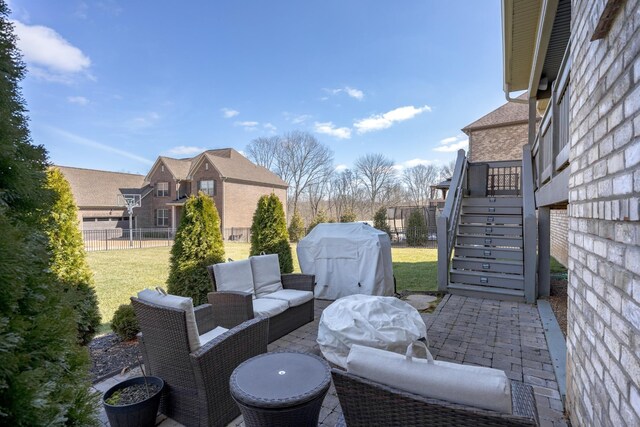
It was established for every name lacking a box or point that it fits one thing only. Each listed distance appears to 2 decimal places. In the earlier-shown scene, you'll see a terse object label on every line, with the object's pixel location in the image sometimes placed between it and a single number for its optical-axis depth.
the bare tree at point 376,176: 33.78
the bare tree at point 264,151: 34.03
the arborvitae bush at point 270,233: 6.60
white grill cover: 6.04
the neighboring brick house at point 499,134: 16.52
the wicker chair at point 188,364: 2.46
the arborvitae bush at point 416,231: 16.91
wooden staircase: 6.28
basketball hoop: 26.40
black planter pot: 2.34
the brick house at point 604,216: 1.22
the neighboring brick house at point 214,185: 24.50
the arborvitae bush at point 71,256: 3.83
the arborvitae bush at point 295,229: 20.98
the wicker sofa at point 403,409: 1.19
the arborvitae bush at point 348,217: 18.41
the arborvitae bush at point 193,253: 4.98
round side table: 1.84
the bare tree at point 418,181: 34.62
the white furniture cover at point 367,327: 3.14
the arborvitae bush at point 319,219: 18.38
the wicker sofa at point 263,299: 3.95
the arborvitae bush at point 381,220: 17.94
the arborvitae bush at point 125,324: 4.25
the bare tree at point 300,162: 33.25
